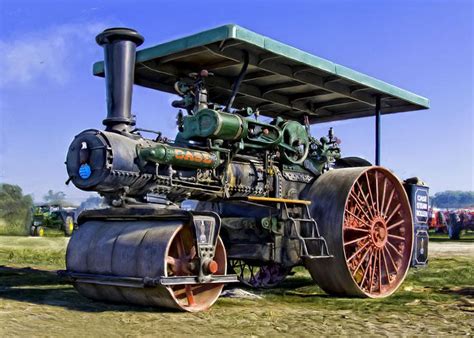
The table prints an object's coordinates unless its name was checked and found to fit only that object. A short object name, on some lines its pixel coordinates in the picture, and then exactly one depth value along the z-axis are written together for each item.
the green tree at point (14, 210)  29.45
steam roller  5.86
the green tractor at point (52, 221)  27.22
